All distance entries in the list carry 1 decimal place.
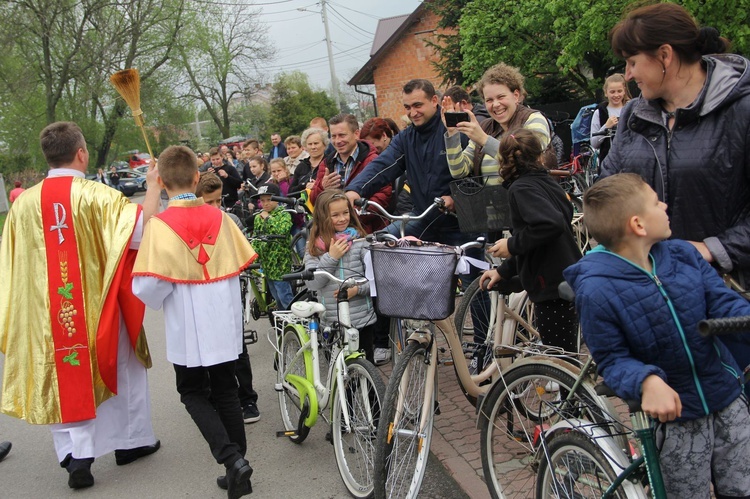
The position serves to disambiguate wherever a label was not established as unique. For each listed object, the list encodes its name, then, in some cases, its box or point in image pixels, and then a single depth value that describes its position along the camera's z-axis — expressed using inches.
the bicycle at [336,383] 158.9
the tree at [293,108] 1770.4
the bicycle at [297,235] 265.8
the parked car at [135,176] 1992.6
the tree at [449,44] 938.1
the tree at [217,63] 2224.4
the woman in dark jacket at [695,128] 106.5
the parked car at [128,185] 1900.7
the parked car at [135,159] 2365.9
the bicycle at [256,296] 308.3
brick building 1578.5
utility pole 1494.8
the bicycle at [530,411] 114.0
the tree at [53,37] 1223.5
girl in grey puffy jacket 181.8
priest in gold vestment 188.2
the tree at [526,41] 657.6
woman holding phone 190.4
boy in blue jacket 96.5
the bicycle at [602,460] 97.3
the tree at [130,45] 1401.3
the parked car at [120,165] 2199.8
